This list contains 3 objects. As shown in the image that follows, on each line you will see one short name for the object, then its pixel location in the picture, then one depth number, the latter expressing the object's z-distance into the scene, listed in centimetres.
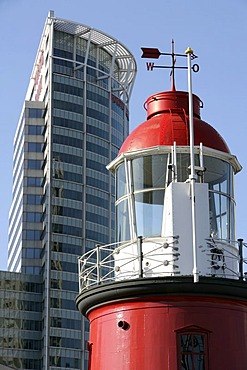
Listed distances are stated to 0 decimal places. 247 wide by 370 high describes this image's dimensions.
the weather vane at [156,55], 1647
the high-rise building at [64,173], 12825
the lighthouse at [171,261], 1437
